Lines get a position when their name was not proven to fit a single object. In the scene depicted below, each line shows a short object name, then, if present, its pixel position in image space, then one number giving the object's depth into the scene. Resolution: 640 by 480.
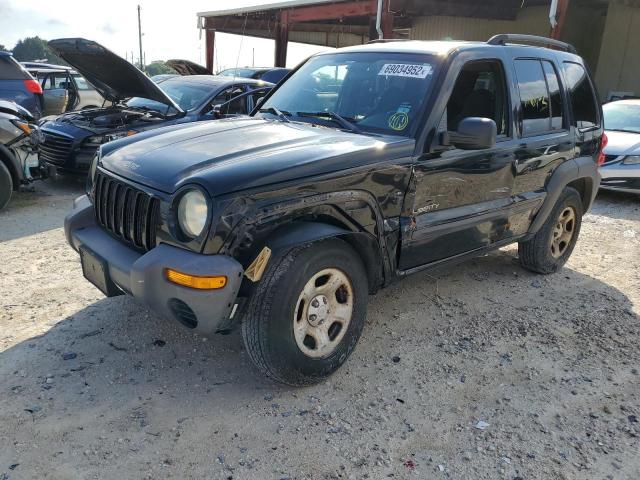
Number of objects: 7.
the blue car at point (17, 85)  9.10
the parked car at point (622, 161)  8.20
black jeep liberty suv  2.65
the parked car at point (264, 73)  12.58
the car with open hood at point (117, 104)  6.51
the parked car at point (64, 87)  12.13
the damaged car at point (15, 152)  6.34
